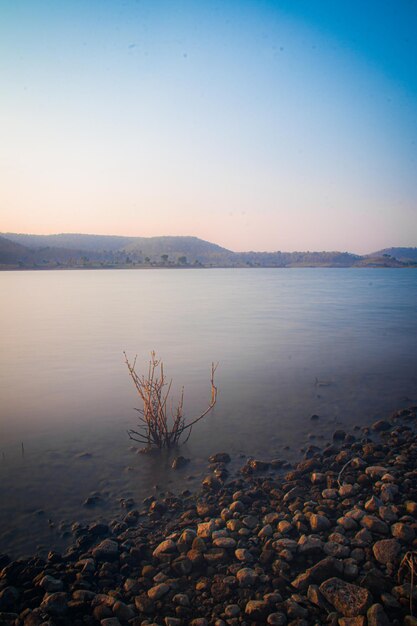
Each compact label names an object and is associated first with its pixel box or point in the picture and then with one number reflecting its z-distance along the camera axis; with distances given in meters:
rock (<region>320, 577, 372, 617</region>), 3.16
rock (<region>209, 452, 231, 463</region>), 6.18
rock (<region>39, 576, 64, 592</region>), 3.59
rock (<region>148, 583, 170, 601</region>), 3.48
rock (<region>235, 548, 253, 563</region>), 3.86
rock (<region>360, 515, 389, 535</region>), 4.07
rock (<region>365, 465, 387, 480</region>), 5.22
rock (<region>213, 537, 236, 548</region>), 4.01
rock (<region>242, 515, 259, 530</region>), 4.38
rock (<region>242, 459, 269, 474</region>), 5.78
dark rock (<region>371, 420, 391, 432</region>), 7.25
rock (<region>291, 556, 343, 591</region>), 3.51
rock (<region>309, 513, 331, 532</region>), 4.21
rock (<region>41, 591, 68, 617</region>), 3.32
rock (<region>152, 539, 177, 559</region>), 4.01
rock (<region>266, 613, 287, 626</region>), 3.13
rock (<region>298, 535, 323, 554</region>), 3.87
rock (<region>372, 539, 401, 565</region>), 3.66
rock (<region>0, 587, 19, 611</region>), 3.46
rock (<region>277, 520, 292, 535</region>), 4.20
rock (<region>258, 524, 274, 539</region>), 4.19
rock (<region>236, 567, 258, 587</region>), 3.57
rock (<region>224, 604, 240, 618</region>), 3.27
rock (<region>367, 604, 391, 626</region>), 3.00
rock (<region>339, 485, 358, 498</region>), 4.83
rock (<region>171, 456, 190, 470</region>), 6.10
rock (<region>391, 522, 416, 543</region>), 3.91
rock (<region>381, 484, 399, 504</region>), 4.63
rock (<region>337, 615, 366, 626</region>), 3.03
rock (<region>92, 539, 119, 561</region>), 4.04
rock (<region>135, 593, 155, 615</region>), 3.38
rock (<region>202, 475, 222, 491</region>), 5.34
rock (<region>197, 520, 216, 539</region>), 4.18
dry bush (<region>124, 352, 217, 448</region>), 6.62
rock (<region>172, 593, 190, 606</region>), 3.41
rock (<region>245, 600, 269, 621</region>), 3.22
